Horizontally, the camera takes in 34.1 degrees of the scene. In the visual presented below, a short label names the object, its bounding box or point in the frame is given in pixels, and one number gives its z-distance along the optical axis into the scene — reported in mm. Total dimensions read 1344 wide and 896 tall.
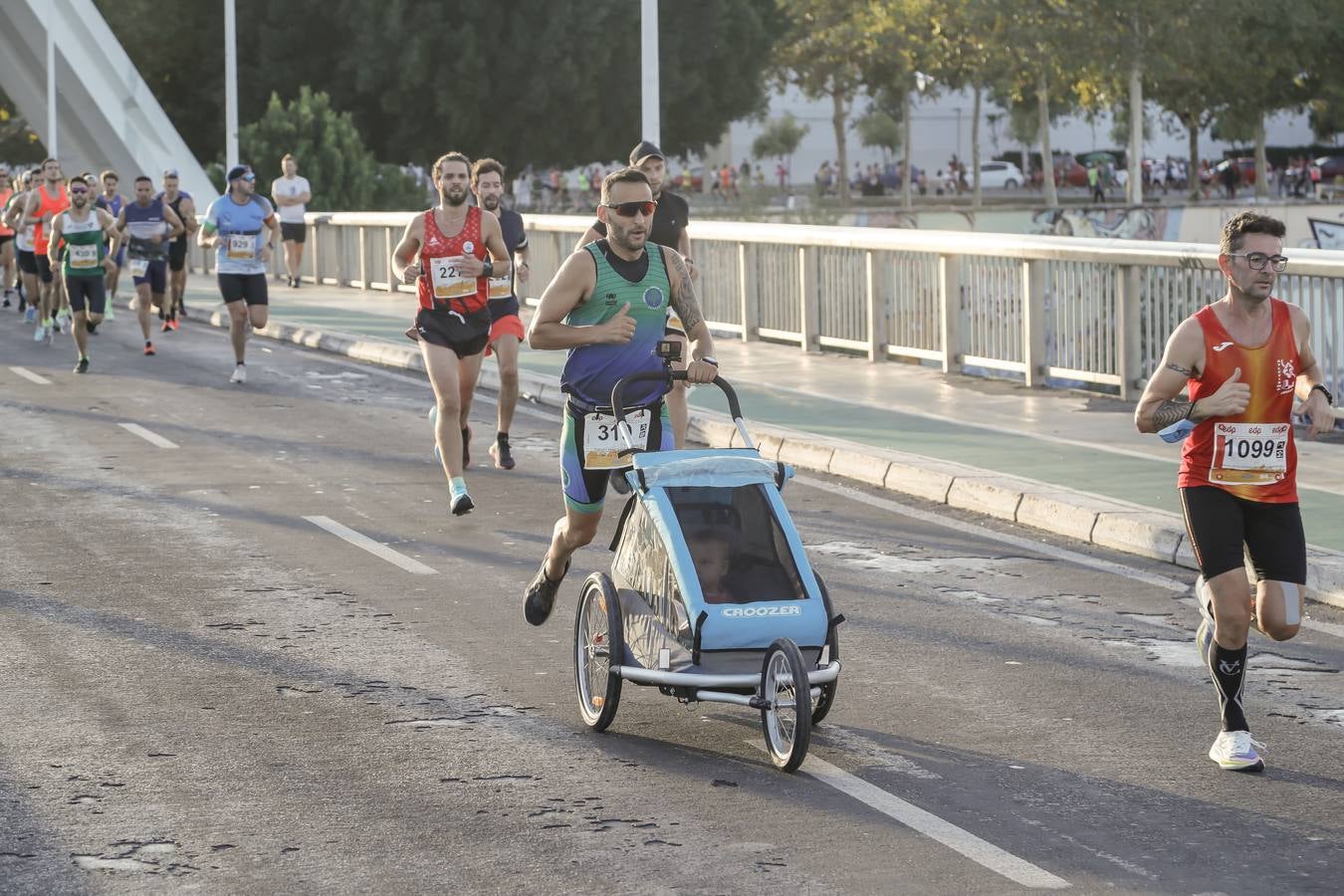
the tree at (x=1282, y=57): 61406
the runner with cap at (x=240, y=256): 19500
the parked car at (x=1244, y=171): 84500
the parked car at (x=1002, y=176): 98312
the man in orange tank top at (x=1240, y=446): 6926
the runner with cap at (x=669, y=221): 12922
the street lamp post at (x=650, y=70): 23594
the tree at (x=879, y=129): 112375
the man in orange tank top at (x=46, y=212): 25469
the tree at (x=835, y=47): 70938
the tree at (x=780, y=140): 111938
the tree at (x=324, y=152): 44812
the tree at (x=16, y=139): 80250
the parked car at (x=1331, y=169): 85375
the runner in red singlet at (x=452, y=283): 12359
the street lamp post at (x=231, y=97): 43500
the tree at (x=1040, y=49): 59875
